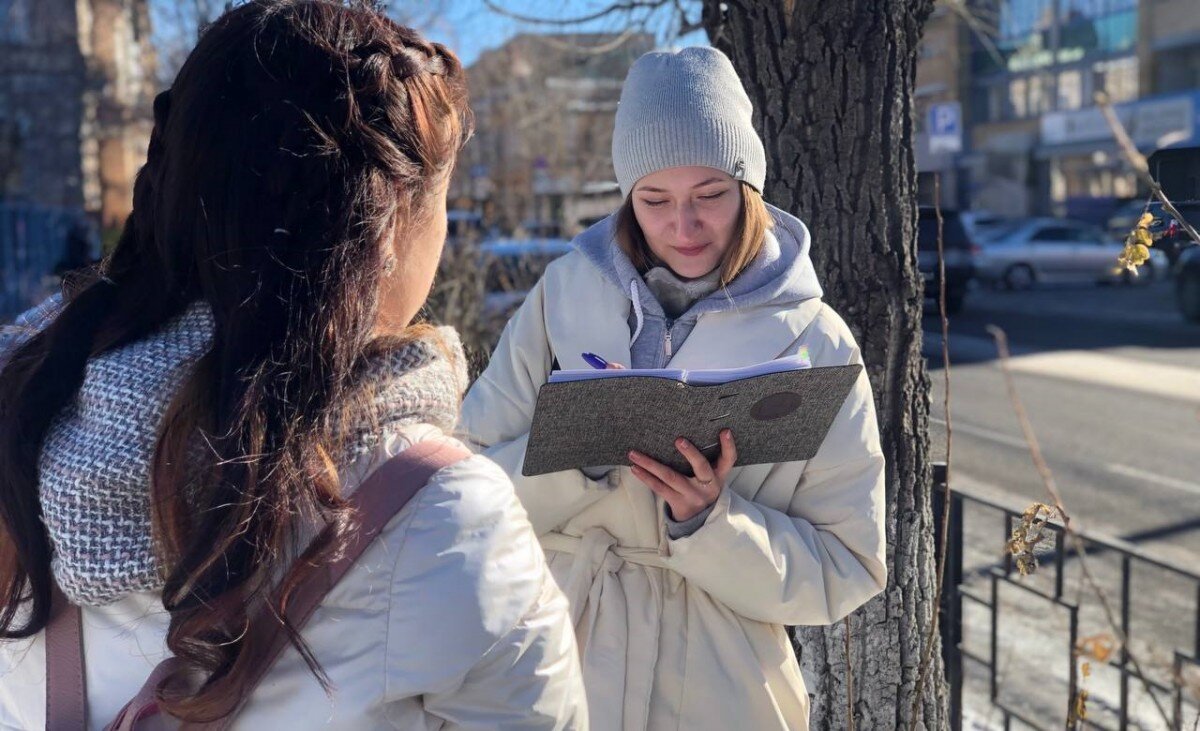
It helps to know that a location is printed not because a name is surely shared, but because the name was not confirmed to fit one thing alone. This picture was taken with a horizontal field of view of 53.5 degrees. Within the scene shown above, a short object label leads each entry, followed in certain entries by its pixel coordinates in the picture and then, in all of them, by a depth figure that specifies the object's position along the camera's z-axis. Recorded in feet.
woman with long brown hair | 3.73
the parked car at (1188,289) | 57.11
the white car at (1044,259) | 83.56
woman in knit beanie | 6.76
